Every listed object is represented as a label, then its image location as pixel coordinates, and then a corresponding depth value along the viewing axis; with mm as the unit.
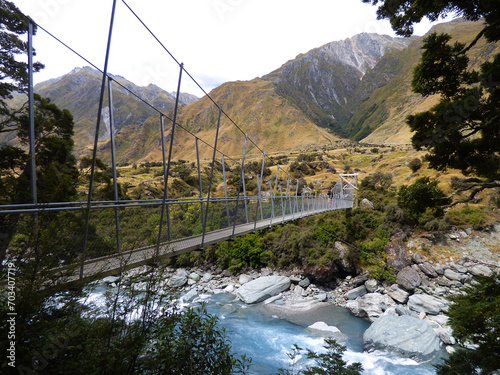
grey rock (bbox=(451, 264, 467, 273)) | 9731
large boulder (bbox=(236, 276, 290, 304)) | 10602
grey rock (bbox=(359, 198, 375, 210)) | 15154
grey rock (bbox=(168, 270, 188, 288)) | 12117
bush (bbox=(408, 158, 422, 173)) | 18641
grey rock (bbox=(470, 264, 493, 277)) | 9332
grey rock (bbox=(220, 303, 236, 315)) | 9656
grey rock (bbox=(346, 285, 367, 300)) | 10031
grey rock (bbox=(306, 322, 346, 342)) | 7709
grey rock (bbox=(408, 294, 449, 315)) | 8141
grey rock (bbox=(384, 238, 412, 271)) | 10684
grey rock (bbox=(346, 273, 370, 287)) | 10695
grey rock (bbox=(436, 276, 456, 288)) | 9367
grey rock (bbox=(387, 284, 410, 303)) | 9055
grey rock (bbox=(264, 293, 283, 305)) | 10357
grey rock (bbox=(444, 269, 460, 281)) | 9555
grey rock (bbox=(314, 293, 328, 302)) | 10139
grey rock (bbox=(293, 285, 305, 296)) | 10862
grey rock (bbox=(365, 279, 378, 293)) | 10117
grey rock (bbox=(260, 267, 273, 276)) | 12852
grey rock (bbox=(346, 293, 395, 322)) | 8688
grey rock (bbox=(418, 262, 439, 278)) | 9883
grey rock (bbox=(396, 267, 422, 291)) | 9531
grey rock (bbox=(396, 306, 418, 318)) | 8167
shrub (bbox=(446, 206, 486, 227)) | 11156
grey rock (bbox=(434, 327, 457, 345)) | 6684
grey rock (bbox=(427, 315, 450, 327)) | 7543
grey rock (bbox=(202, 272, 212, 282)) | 13039
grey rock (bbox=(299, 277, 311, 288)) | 11344
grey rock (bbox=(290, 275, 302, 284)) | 11740
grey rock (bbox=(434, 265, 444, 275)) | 9930
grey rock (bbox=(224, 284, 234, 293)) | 11695
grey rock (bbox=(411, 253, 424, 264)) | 10596
